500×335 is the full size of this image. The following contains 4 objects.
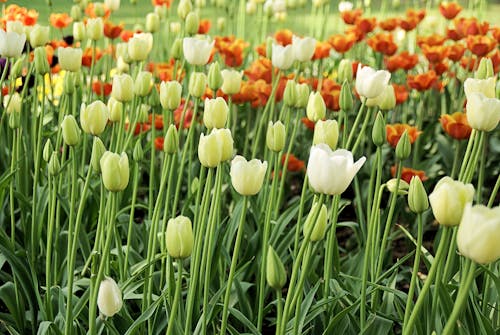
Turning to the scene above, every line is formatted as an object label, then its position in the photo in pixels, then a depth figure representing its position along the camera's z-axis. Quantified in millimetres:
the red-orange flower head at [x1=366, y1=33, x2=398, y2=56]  4040
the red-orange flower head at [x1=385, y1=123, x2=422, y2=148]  3053
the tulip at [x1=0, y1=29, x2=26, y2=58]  2721
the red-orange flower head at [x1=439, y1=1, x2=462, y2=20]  4633
